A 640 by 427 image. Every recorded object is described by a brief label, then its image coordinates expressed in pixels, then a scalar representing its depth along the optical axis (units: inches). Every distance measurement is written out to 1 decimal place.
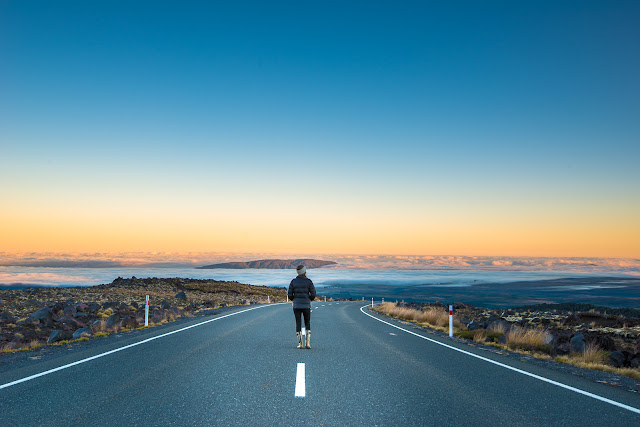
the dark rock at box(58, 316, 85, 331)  737.6
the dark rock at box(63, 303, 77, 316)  932.8
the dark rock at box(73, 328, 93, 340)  576.7
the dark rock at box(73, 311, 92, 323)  832.3
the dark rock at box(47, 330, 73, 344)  550.1
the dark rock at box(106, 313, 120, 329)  676.1
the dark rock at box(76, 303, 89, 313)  1006.3
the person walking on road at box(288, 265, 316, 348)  428.5
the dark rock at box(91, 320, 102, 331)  665.5
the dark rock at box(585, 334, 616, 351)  615.3
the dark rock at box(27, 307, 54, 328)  764.3
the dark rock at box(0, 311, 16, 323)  791.7
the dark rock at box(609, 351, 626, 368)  476.0
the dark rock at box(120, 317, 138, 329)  728.6
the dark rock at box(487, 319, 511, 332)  723.8
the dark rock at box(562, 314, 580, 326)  1162.6
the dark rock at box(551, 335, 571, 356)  528.7
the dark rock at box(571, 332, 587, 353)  540.4
